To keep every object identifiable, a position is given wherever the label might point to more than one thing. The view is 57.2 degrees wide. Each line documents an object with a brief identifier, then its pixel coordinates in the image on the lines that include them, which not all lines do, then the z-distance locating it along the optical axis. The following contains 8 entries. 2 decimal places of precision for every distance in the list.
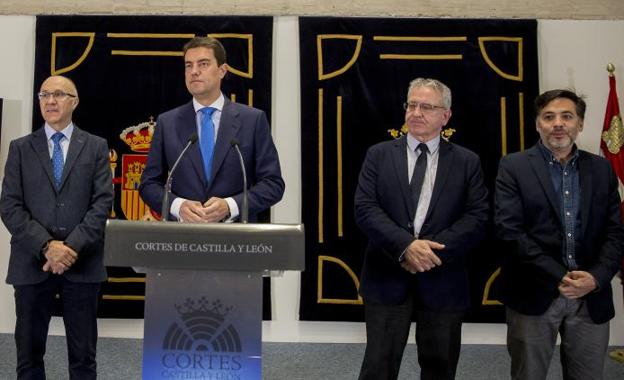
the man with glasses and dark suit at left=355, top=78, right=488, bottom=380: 2.26
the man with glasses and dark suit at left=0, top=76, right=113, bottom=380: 2.60
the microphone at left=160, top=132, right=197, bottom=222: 1.79
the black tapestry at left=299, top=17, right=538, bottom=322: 4.12
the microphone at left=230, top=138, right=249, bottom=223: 1.77
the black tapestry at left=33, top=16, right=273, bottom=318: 4.15
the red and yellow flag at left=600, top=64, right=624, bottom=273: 3.78
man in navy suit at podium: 2.23
